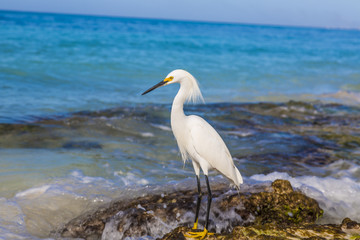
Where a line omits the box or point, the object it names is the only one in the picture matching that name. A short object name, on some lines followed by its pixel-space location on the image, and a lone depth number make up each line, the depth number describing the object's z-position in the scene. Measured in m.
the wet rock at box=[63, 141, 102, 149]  6.21
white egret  3.43
